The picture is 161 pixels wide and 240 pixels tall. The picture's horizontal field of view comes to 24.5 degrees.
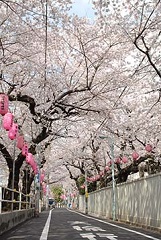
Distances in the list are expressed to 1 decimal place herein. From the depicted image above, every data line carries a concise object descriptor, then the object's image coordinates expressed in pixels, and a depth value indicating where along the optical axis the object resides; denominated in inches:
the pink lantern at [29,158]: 747.1
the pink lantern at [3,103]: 424.2
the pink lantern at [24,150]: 694.1
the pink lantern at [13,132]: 509.0
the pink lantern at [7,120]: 471.8
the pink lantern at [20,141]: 629.8
